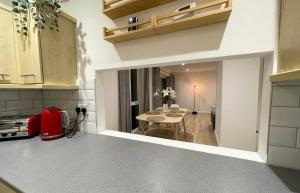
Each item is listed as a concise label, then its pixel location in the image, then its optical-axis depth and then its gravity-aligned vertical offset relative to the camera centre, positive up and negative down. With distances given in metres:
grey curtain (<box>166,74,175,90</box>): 7.33 +0.54
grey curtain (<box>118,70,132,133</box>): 2.72 -0.27
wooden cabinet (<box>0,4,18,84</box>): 0.97 +0.30
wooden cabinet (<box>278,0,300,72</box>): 0.47 +0.21
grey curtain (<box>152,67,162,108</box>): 5.07 +0.27
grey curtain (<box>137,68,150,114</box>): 3.80 +0.02
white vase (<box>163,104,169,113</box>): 3.43 -0.47
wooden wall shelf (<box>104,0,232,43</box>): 0.67 +0.38
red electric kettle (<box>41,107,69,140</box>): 1.12 -0.30
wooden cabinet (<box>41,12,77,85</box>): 1.03 +0.30
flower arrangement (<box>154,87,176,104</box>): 3.38 -0.13
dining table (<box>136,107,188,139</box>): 2.46 -0.54
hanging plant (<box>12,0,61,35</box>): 0.95 +0.57
